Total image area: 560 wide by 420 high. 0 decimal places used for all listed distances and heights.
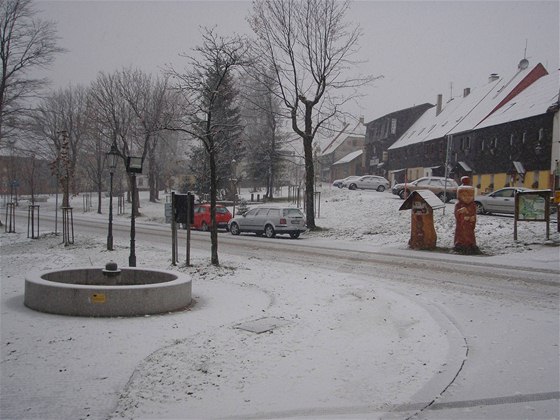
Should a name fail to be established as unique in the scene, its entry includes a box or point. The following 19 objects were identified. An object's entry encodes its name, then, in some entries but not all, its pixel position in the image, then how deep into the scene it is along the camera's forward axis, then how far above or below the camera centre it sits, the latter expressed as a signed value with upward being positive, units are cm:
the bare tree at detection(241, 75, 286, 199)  4900 +488
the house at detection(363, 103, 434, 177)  5888 +860
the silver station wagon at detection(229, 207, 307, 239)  2439 -109
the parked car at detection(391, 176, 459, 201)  3102 +102
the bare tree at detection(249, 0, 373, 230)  2700 +811
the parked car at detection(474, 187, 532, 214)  2362 +3
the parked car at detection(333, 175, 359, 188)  5032 +207
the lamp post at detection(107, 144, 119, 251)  1729 +130
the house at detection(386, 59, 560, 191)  3325 +550
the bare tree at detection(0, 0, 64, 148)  3356 +927
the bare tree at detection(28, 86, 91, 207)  5322 +931
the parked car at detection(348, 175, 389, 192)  4579 +162
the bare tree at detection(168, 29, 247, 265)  1290 +314
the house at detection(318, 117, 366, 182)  8355 +883
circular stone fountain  779 -163
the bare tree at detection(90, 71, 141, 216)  3862 +734
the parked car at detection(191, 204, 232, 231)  2950 -106
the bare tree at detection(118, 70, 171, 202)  3738 +830
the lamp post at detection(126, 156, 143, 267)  1303 +83
